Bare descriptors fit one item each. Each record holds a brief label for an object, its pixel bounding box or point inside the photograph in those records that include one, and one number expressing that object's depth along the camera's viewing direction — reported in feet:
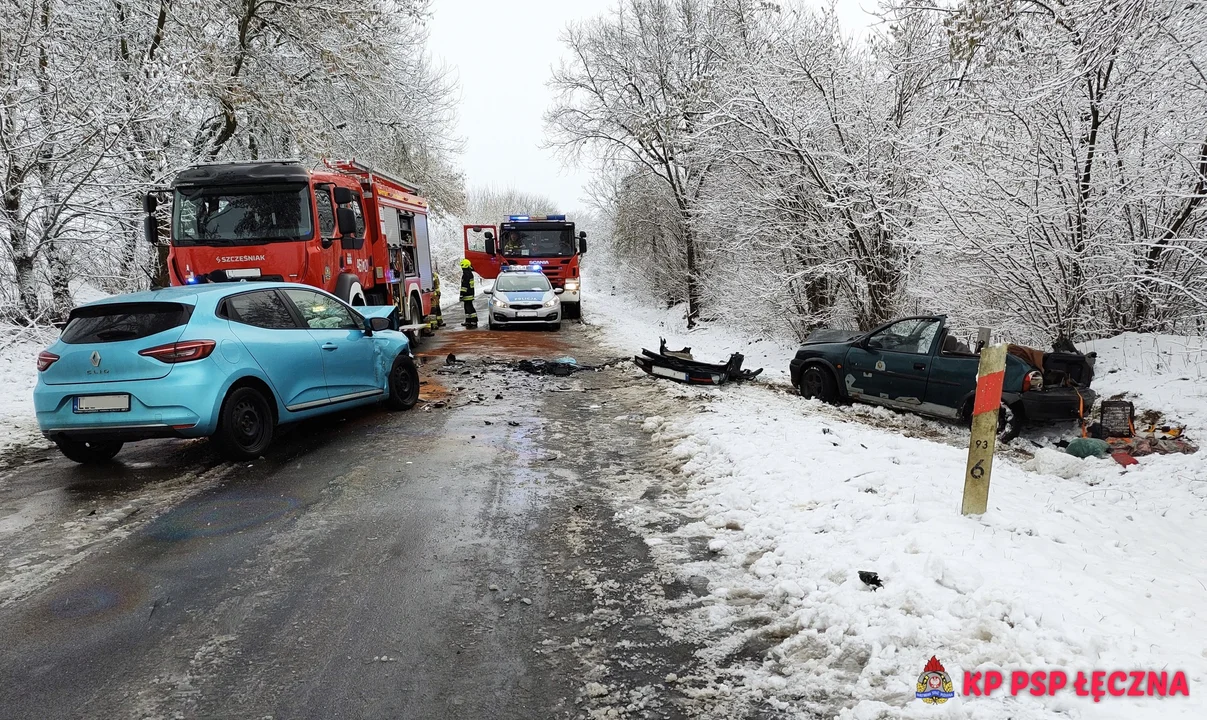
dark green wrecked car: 25.48
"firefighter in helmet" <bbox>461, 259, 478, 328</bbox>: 65.46
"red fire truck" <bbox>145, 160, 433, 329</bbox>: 34.22
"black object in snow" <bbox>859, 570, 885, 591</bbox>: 11.41
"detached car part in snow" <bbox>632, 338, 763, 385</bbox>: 33.99
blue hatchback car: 18.62
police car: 61.05
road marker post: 13.57
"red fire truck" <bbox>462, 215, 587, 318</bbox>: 73.56
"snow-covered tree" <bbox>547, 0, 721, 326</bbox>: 68.13
